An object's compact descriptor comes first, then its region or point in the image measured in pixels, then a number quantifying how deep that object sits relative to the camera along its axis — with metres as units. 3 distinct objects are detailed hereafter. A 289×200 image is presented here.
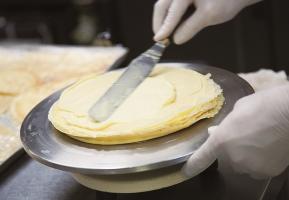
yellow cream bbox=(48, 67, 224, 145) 0.96
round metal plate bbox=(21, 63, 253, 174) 0.89
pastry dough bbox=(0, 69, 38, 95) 1.70
